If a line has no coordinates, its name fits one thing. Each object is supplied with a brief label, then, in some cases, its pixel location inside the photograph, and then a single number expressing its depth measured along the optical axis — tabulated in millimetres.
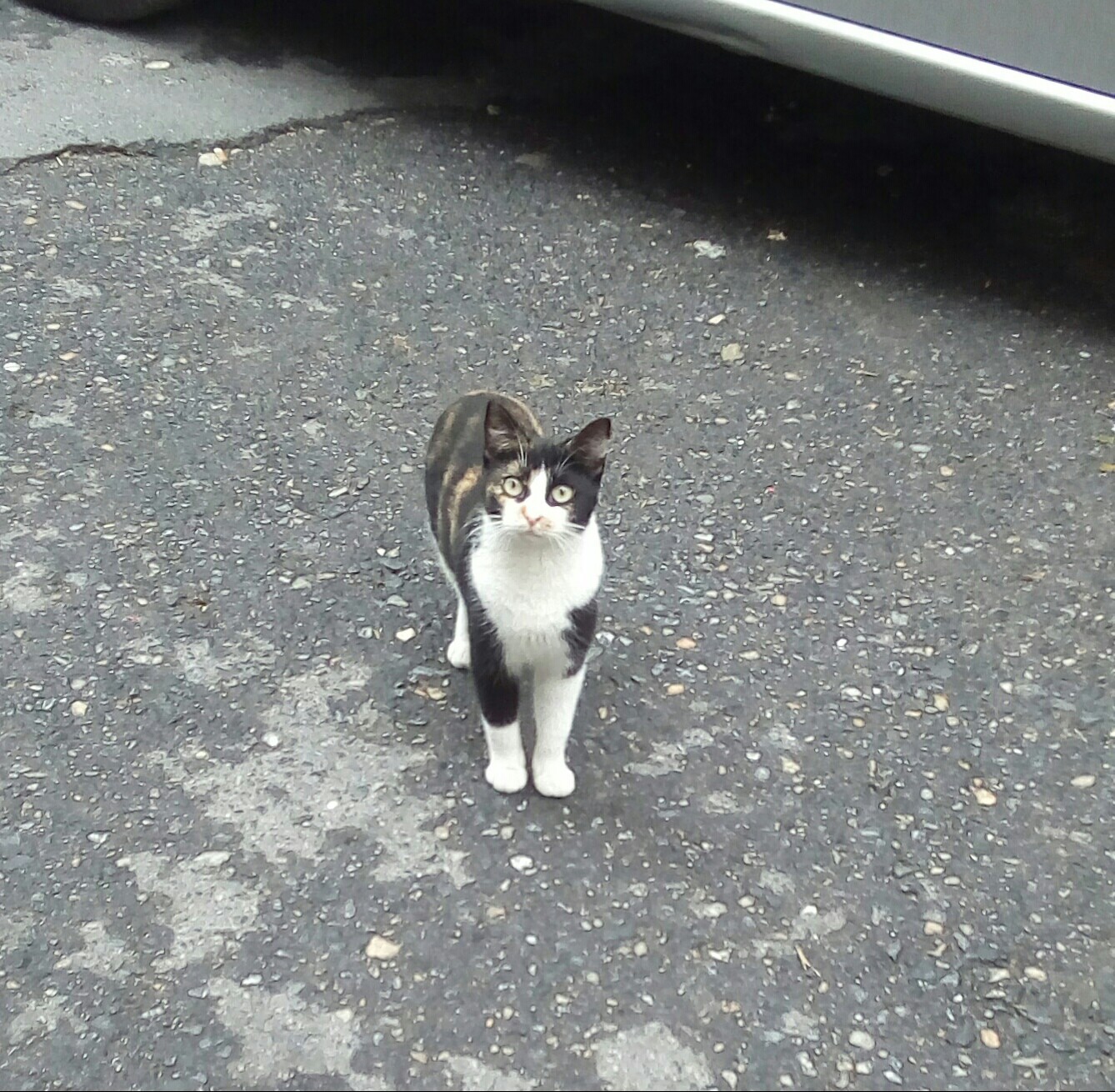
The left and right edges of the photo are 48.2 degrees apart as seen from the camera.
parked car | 3447
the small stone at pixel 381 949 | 2160
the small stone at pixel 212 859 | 2307
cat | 2150
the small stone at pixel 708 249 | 4266
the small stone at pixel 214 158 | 4500
